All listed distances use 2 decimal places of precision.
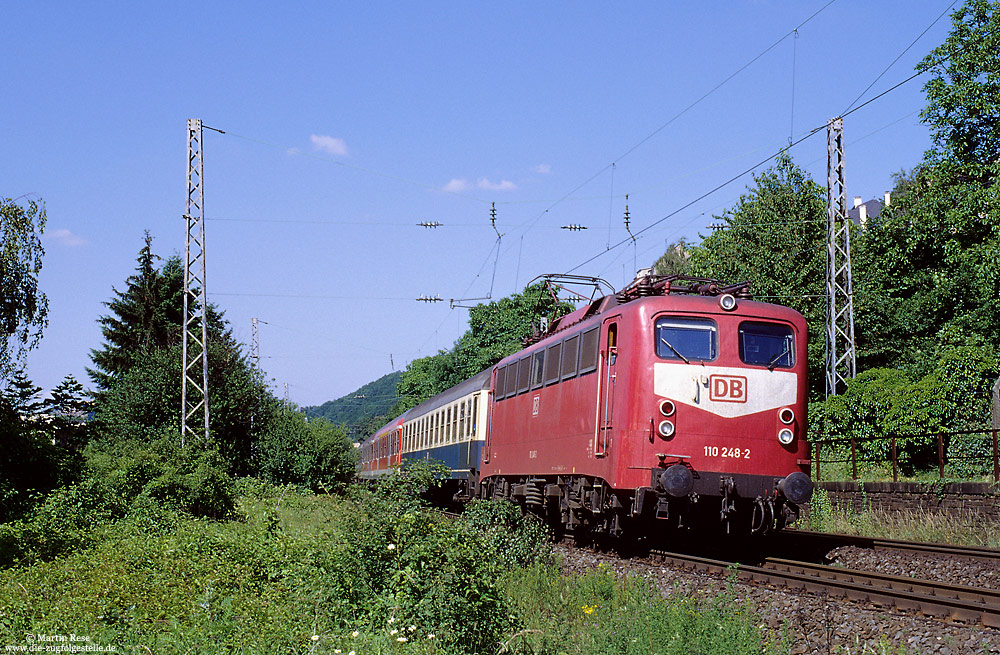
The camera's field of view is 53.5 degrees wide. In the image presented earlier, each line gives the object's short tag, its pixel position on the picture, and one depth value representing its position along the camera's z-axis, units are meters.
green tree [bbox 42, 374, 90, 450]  15.79
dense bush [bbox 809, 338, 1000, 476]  21.45
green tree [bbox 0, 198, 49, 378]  17.98
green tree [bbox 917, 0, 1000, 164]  28.73
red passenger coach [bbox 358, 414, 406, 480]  37.44
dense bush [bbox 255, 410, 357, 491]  33.97
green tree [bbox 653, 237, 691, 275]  65.09
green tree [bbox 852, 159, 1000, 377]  28.59
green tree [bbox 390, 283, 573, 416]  56.57
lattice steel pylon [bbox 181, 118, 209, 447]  25.00
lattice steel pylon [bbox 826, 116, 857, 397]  25.06
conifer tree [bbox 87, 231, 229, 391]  44.62
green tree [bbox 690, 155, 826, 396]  40.09
